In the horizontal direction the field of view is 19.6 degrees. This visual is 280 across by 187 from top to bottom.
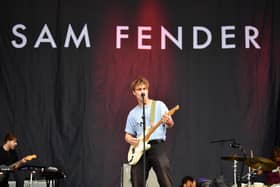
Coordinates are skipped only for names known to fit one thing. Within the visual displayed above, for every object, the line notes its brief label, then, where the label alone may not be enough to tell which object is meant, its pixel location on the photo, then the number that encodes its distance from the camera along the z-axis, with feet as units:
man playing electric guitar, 29.62
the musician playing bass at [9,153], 39.95
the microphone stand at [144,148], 28.43
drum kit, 33.49
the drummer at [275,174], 40.02
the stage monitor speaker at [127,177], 39.56
